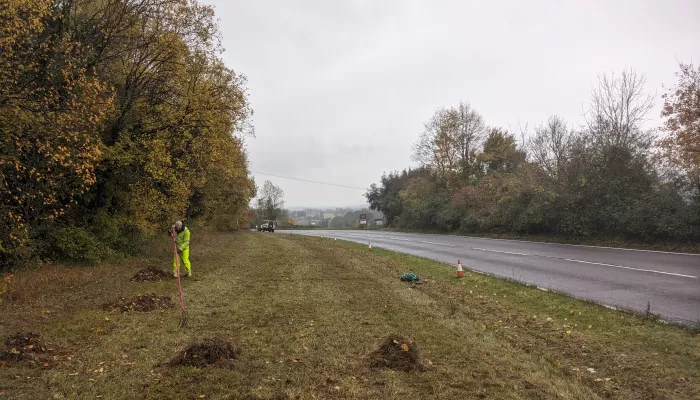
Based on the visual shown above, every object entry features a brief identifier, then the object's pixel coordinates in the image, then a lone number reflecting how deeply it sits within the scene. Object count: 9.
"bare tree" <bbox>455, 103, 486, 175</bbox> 46.94
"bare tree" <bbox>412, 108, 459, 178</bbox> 47.22
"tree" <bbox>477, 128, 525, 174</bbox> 45.31
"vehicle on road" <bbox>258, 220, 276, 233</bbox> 61.09
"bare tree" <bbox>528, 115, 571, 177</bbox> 36.22
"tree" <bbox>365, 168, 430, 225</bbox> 62.53
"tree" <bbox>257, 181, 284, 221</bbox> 88.62
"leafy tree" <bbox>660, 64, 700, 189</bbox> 20.00
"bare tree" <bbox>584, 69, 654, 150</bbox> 25.59
